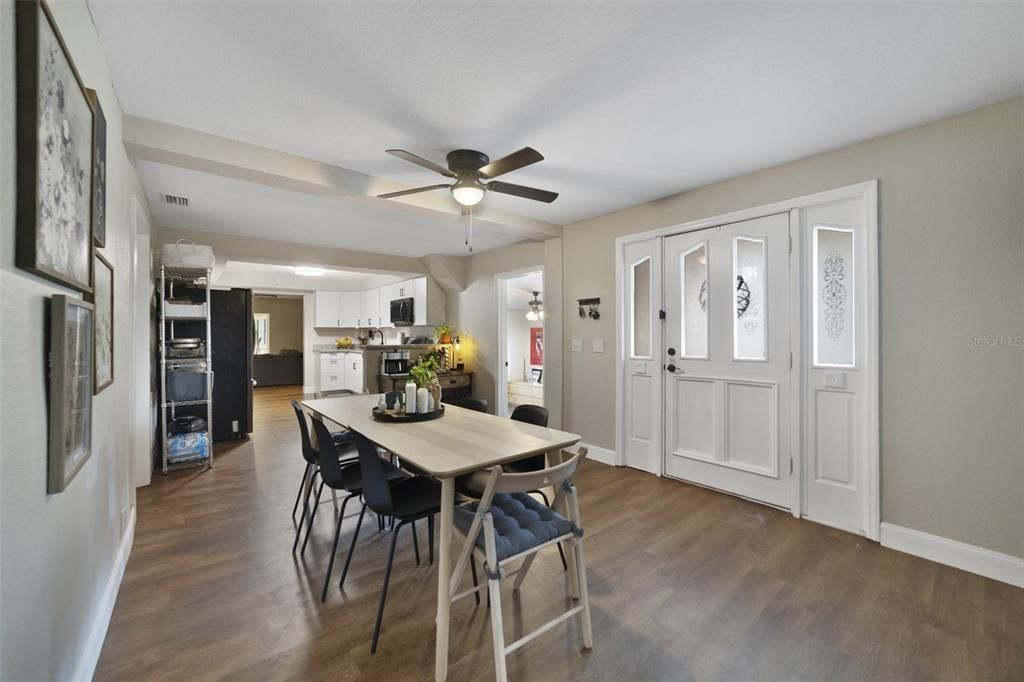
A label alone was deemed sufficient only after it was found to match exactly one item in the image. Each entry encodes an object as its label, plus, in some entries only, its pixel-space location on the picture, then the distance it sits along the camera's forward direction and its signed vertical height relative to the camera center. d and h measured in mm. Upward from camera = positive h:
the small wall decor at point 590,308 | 4238 +346
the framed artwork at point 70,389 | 1093 -126
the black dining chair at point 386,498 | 1859 -736
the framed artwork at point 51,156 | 928 +473
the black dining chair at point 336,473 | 2135 -729
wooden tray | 2502 -439
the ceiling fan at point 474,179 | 2498 +984
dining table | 1600 -473
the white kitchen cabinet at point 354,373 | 7816 -564
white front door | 3055 -133
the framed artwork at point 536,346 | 7105 -60
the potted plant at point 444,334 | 6250 +128
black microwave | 6848 +494
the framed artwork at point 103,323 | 1644 +92
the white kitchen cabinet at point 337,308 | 8539 +706
